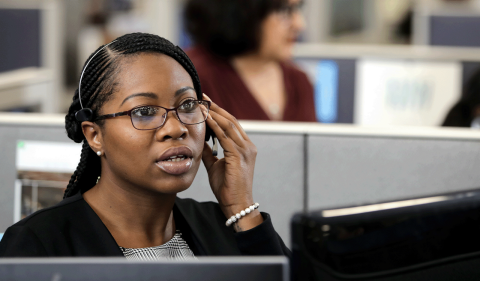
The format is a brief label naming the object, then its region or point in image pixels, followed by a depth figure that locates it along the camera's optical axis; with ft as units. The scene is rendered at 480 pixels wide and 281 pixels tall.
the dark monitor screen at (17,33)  16.53
